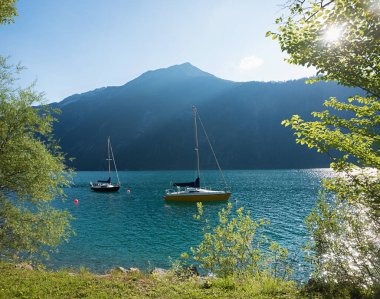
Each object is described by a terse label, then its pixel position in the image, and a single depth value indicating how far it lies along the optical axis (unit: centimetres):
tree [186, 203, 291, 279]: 1095
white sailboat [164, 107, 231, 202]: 5200
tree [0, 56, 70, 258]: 1456
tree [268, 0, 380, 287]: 684
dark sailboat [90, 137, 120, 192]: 7906
